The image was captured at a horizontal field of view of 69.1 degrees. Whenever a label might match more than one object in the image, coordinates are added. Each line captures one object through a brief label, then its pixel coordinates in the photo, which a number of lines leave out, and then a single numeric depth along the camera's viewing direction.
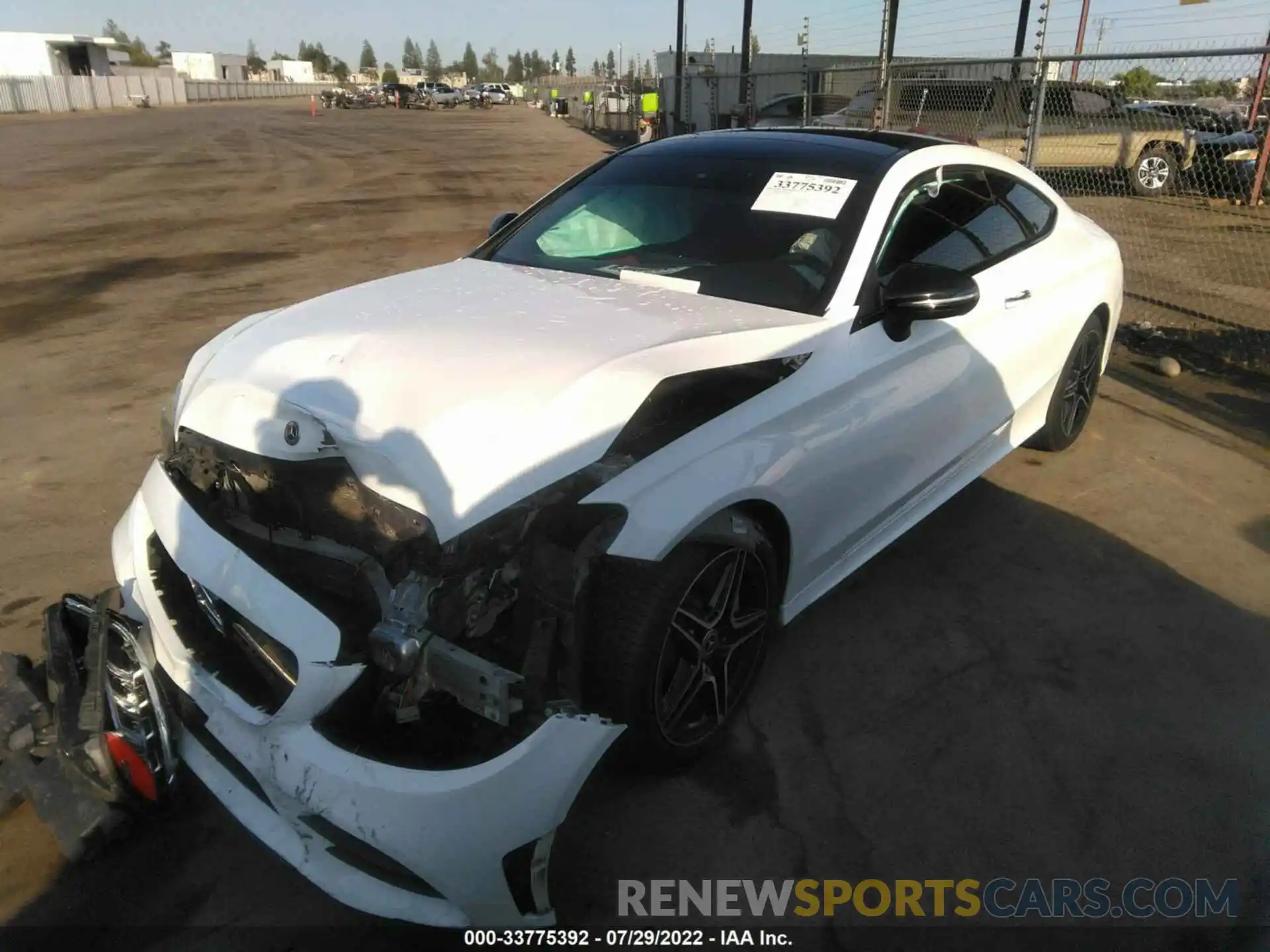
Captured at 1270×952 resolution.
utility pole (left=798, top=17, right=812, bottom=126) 12.45
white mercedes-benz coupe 2.01
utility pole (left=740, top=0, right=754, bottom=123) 18.98
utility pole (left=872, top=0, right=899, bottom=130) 9.63
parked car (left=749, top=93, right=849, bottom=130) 19.27
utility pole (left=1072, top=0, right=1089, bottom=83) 21.55
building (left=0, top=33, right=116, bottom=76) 65.88
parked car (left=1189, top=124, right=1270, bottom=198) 13.40
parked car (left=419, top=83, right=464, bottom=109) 60.50
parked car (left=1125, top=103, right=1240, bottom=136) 11.35
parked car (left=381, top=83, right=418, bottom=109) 58.31
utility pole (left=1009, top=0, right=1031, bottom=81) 15.18
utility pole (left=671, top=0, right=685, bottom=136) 22.38
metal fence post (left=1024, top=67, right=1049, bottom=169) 7.53
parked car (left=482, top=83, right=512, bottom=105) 63.75
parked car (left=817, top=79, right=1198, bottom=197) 11.88
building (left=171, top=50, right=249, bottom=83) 93.12
